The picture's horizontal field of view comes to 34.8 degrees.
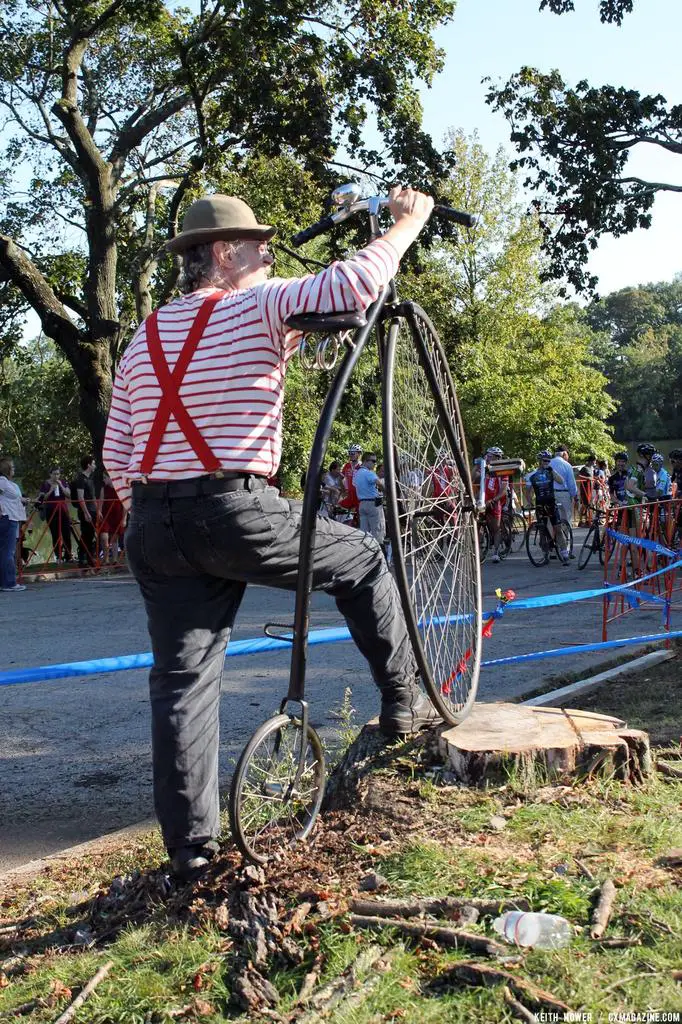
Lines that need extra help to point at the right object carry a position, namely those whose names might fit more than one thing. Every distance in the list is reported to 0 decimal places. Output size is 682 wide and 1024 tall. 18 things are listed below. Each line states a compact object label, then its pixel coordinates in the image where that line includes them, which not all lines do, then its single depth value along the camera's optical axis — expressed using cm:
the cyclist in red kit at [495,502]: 2017
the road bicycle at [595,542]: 1800
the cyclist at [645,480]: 1711
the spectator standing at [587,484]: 2871
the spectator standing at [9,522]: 1753
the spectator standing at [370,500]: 1911
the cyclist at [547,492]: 1906
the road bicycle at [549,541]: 1895
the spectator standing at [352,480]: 2206
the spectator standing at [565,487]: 1912
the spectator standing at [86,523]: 2123
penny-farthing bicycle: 319
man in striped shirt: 319
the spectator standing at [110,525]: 2131
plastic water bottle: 269
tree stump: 373
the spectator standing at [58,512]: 2122
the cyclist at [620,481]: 2238
